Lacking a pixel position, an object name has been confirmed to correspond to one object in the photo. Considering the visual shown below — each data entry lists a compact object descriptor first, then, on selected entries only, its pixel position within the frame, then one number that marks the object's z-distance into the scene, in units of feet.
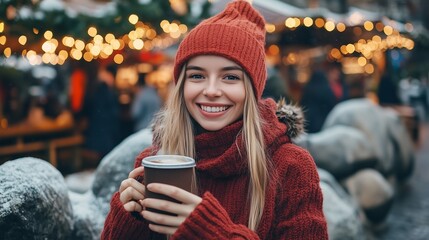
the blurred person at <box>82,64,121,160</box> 31.50
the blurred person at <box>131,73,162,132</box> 30.48
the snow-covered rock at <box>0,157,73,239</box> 8.08
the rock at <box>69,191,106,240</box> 10.43
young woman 6.39
